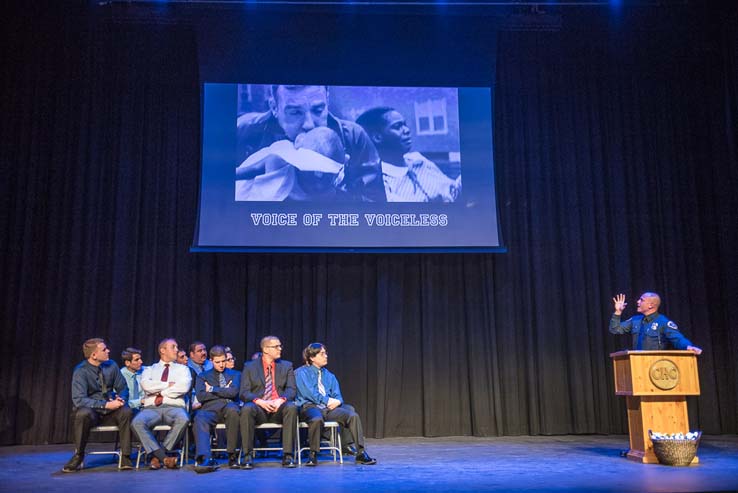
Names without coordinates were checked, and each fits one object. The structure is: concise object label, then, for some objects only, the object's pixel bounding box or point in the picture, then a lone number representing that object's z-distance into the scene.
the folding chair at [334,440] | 5.91
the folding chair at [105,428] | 5.84
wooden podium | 5.71
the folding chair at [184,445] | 5.84
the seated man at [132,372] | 6.59
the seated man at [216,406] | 5.71
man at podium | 6.14
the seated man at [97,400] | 5.77
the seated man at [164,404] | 5.73
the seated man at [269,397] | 5.79
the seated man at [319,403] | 5.86
